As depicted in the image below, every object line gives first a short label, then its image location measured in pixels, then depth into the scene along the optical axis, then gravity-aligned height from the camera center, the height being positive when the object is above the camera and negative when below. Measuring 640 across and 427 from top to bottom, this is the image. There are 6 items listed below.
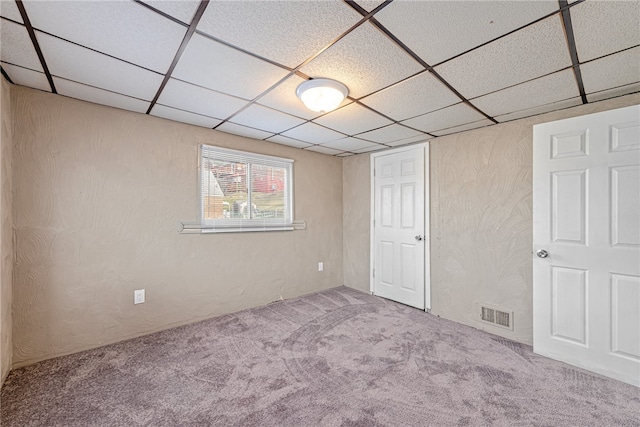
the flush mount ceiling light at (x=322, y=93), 1.82 +0.85
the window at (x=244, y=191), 3.02 +0.28
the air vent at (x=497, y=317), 2.63 -1.05
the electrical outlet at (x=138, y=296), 2.54 -0.79
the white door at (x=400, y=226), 3.37 -0.18
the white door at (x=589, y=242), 1.94 -0.23
